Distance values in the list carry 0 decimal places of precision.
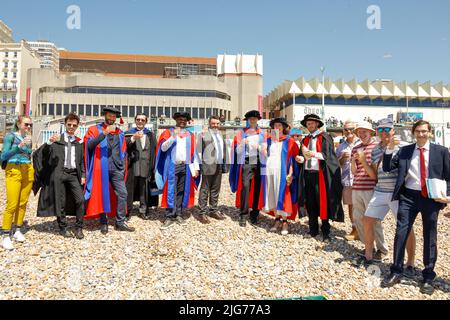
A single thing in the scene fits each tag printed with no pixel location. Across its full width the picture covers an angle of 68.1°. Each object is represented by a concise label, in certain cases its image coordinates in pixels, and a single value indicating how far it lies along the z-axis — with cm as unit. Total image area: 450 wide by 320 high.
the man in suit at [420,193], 405
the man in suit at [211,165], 685
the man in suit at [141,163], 655
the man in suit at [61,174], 551
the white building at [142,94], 5978
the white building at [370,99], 7169
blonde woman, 508
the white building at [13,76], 7631
